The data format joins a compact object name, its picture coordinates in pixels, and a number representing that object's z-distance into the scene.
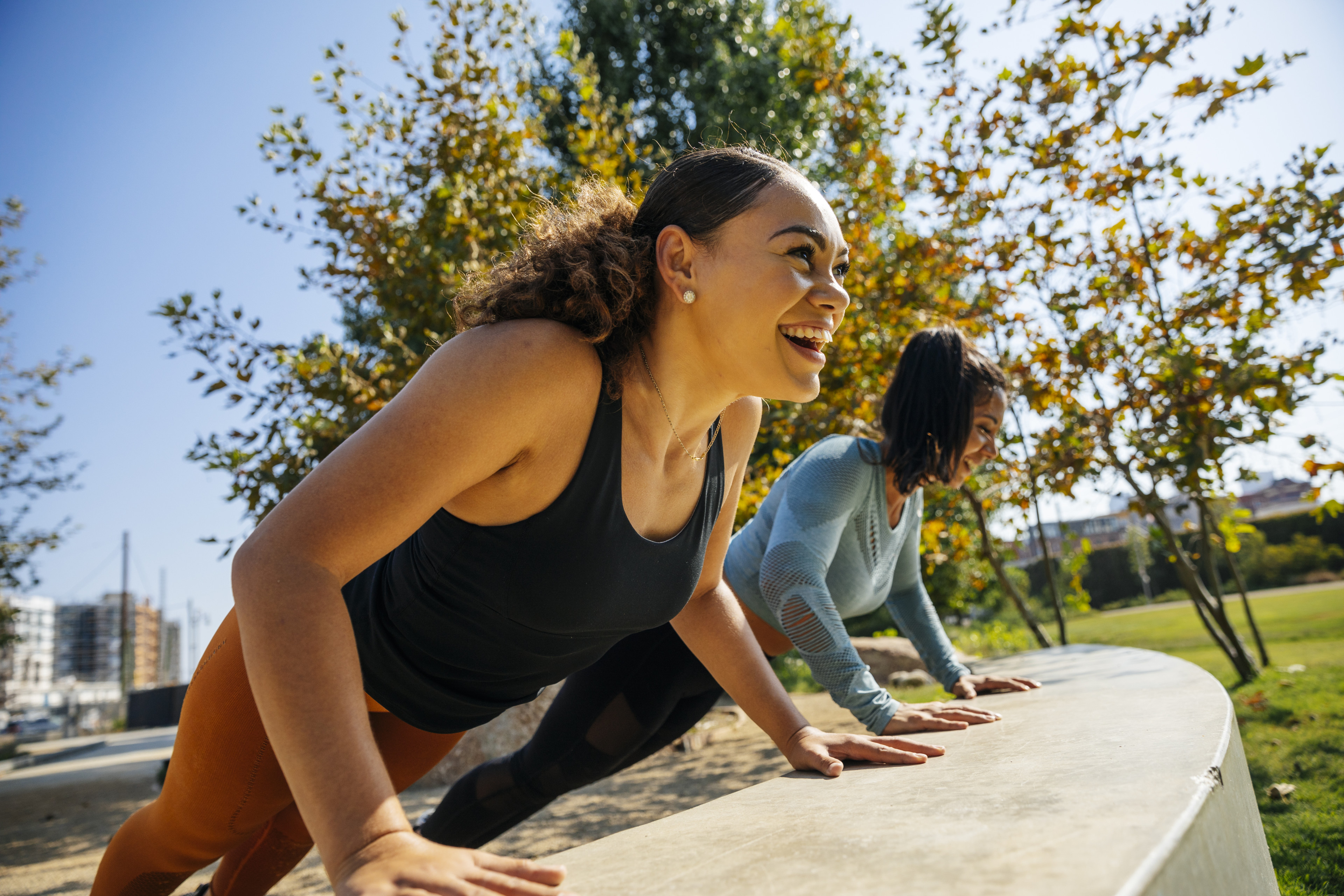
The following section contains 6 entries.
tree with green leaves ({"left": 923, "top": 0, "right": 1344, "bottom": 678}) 3.84
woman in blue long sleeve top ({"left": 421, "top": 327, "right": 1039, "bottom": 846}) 2.11
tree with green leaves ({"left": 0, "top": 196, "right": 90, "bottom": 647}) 9.58
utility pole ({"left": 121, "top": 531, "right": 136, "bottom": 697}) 27.61
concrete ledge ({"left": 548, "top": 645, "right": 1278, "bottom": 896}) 0.77
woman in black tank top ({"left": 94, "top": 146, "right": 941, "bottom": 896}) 1.05
